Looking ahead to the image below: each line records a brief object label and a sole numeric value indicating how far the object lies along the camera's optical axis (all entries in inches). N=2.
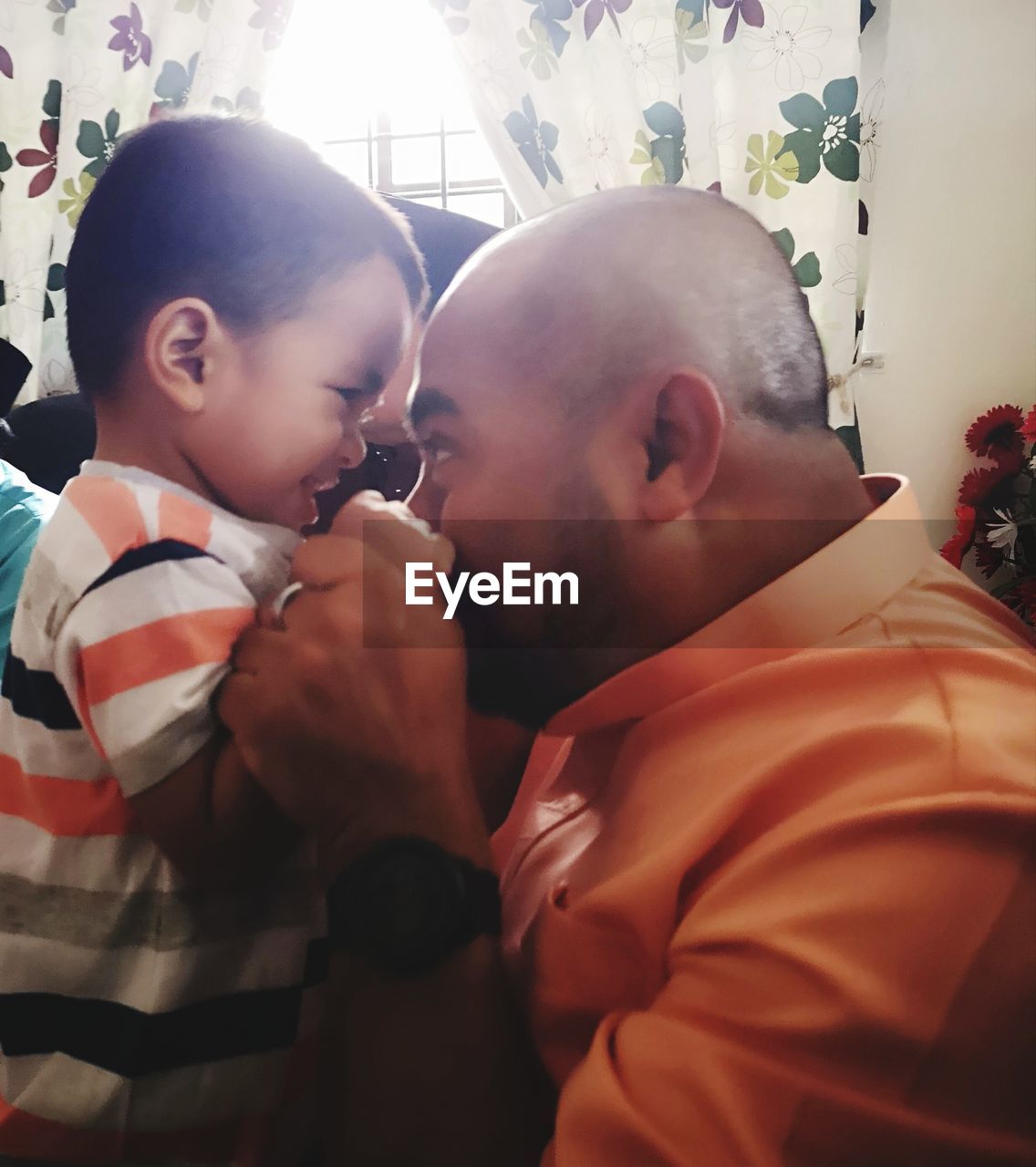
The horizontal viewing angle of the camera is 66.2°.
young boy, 15.3
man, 11.6
